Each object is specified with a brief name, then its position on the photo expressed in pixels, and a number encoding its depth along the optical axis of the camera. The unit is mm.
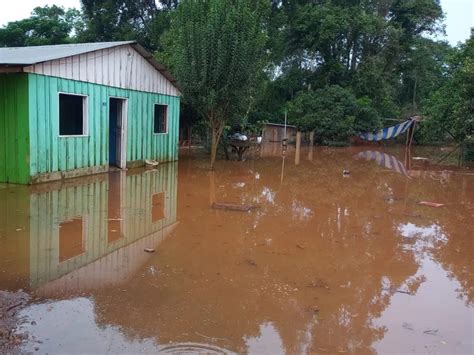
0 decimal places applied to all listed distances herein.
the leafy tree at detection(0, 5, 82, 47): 31178
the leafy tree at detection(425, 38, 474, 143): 16438
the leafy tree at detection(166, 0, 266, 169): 12945
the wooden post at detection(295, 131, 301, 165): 19672
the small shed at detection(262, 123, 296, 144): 28034
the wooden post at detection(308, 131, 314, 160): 27422
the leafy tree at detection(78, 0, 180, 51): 27547
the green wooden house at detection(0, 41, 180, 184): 9641
